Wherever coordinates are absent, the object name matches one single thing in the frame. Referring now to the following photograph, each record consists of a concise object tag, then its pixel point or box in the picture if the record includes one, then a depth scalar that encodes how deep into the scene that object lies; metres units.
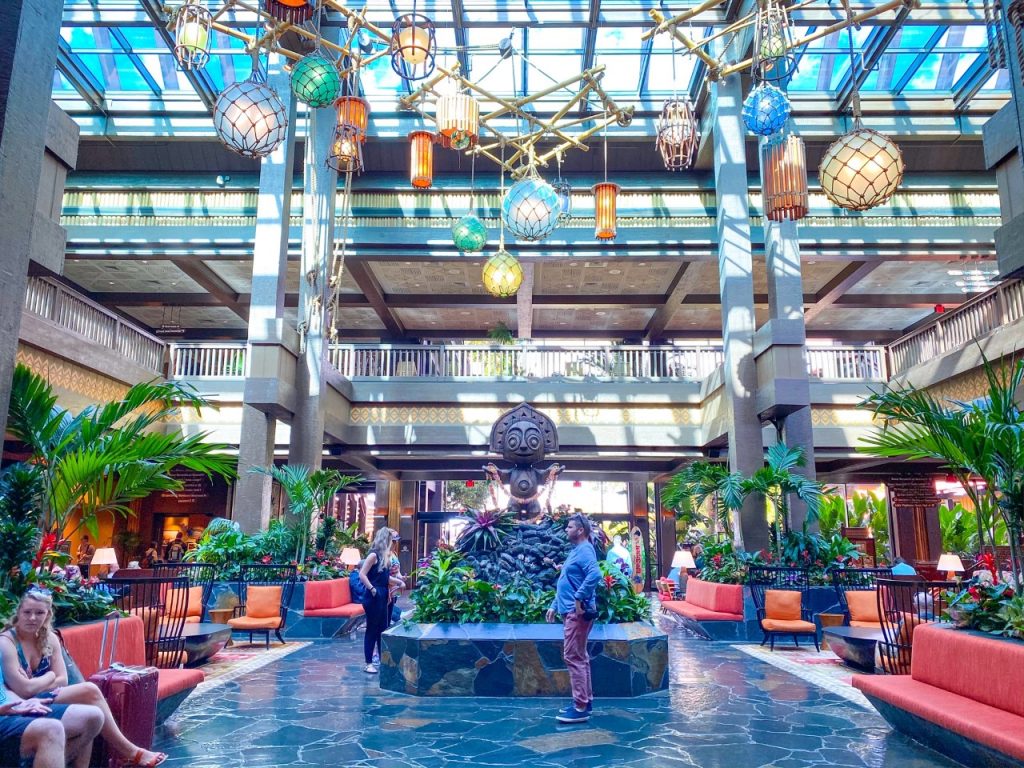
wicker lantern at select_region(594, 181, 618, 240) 7.46
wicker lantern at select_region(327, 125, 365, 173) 7.01
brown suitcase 3.78
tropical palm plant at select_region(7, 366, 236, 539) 4.37
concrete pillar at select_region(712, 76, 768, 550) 12.06
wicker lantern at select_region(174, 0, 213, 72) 5.50
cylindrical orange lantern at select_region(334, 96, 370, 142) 6.87
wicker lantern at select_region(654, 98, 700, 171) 7.05
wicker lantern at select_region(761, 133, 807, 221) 6.19
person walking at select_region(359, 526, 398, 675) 7.03
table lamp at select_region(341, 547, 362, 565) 10.88
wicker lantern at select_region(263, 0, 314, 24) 5.56
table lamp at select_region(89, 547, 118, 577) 10.08
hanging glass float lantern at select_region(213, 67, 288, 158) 5.38
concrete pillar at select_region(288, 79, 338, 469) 12.33
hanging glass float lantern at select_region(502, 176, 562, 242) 6.61
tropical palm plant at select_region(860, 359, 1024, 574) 4.47
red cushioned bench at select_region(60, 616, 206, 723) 4.24
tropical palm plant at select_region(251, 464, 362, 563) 10.67
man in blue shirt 4.99
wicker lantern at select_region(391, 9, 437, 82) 6.27
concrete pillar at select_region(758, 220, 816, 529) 11.33
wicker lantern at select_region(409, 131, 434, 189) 7.00
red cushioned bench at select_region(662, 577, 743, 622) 9.59
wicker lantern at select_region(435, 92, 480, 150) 6.45
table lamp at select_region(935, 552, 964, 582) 9.80
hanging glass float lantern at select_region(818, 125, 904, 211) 5.22
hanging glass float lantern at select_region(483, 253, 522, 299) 8.56
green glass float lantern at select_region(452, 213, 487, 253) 8.24
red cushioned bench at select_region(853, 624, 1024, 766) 3.66
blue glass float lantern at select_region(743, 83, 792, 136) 6.21
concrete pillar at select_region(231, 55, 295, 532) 11.66
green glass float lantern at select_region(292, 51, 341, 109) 6.00
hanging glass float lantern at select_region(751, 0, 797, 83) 5.56
